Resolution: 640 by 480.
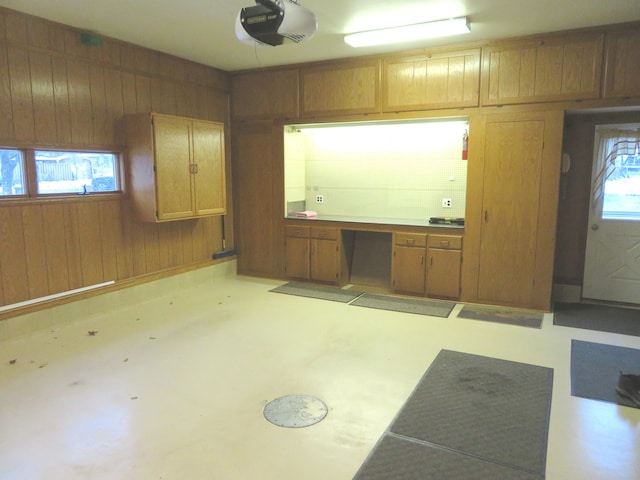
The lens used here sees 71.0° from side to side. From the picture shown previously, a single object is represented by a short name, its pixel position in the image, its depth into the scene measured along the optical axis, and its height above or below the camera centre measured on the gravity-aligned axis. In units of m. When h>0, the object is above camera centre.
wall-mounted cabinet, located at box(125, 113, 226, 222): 4.73 +0.19
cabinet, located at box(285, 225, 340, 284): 5.73 -0.92
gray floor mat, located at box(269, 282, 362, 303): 5.31 -1.34
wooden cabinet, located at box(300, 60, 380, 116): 5.27 +1.13
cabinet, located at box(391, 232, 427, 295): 5.17 -0.93
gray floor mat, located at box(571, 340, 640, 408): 2.98 -1.38
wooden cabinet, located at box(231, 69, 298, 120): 5.77 +1.15
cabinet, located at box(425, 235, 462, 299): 5.01 -0.92
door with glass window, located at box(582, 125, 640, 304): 4.87 -0.42
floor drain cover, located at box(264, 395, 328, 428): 2.67 -1.41
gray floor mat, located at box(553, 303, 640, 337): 4.23 -1.35
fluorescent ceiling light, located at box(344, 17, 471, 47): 4.09 +1.43
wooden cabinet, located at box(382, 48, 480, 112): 4.77 +1.11
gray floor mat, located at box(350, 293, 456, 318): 4.76 -1.35
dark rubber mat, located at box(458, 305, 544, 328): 4.39 -1.35
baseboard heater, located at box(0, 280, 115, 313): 3.94 -1.08
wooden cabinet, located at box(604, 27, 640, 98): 4.11 +1.09
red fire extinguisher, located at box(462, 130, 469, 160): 4.96 +0.40
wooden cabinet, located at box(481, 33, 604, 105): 4.27 +1.11
